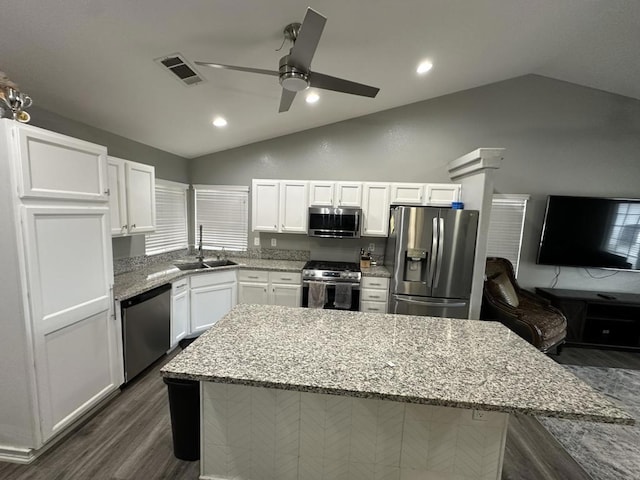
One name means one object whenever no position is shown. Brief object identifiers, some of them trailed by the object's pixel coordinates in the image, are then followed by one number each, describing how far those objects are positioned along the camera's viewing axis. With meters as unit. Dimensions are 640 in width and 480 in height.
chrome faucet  4.01
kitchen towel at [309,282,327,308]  3.52
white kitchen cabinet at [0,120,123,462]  1.60
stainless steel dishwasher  2.45
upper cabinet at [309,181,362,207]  3.78
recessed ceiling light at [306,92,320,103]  3.00
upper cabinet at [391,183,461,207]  3.69
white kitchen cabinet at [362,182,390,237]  3.75
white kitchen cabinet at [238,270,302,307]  3.69
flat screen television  3.61
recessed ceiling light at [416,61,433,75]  2.86
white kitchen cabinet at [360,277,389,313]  3.53
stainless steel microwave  3.69
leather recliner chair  3.05
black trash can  1.73
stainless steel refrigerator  3.19
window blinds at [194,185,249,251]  4.34
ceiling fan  1.33
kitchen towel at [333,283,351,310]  3.48
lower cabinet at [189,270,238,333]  3.47
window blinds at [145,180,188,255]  3.71
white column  3.03
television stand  3.56
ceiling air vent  2.03
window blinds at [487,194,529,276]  3.91
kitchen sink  3.65
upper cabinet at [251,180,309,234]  3.86
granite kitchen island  1.22
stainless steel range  3.49
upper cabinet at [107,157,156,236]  2.62
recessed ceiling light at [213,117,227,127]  3.15
